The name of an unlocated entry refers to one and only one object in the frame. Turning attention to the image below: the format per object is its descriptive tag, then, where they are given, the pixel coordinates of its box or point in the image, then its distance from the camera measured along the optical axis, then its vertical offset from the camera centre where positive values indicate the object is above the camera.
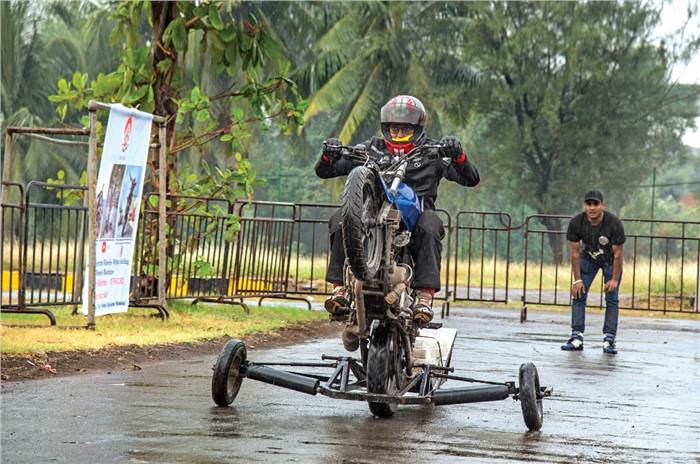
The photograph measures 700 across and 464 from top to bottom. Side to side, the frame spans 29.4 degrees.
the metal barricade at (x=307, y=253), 27.71 -0.64
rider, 8.90 +0.47
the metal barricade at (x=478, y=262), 29.72 -0.57
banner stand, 13.19 +0.20
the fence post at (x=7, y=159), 13.69 +0.71
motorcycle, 7.97 -0.15
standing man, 15.52 -0.07
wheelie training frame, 8.49 -0.95
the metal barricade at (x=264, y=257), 19.77 -0.32
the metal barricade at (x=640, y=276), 28.16 -0.71
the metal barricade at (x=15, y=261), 13.79 -0.66
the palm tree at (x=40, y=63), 50.00 +6.73
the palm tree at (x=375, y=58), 48.81 +6.79
